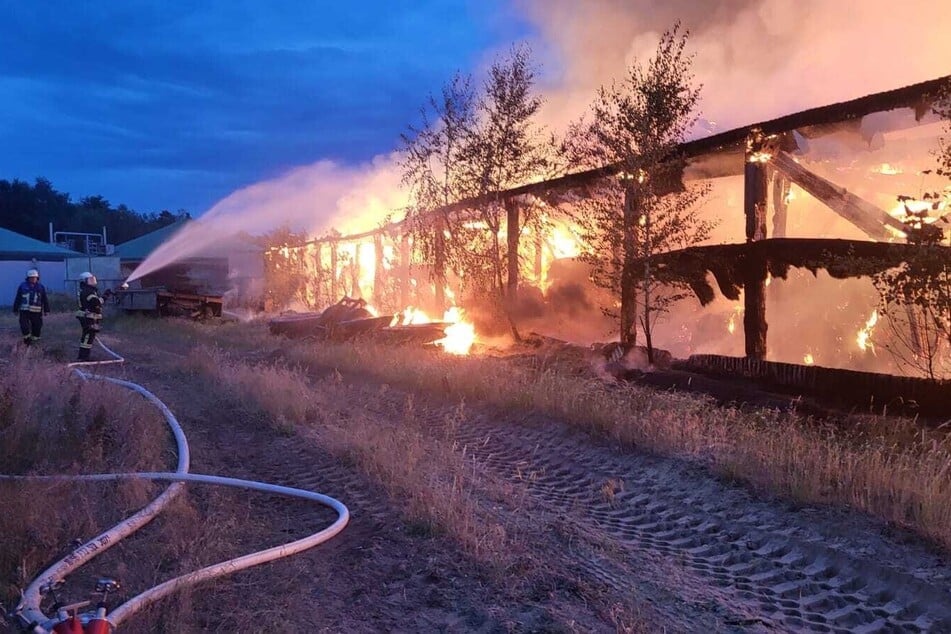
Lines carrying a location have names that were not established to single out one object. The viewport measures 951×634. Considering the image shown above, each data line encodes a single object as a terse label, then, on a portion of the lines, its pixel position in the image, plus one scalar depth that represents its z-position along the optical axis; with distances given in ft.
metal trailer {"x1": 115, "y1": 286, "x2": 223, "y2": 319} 71.72
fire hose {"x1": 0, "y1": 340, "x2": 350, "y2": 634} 9.26
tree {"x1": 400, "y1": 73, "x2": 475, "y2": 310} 49.21
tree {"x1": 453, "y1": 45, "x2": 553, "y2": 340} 46.52
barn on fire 28.22
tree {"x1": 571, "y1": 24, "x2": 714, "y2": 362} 34.65
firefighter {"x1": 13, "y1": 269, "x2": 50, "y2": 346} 42.52
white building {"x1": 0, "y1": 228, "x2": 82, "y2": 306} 119.03
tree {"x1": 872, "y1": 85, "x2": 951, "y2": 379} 21.43
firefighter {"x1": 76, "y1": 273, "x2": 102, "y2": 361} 40.16
